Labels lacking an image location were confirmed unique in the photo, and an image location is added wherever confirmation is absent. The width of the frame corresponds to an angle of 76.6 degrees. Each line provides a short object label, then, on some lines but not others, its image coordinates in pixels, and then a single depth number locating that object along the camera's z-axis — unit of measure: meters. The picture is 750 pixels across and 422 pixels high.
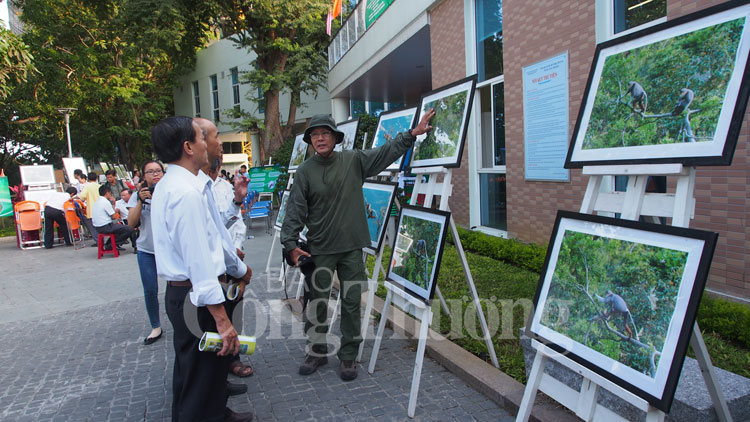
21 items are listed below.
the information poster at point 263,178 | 14.72
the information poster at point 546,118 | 6.41
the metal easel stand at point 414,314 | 3.27
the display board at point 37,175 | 14.62
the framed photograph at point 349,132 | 5.75
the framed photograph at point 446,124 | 3.62
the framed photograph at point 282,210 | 7.20
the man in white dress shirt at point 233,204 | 3.94
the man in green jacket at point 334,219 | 3.94
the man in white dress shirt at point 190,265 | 2.37
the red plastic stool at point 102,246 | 10.61
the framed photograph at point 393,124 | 4.64
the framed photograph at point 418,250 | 3.38
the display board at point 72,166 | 16.94
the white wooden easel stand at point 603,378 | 2.08
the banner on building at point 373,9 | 12.75
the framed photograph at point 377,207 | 4.34
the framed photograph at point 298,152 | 7.09
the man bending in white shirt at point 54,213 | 12.70
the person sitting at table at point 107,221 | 10.02
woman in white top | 4.59
